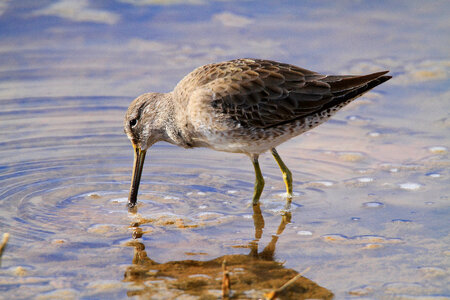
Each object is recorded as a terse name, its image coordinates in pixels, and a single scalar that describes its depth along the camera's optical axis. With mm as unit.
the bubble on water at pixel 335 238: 10070
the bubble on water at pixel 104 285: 8617
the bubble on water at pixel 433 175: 12125
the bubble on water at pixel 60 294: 8406
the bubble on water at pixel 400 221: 10562
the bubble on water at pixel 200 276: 8937
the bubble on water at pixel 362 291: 8516
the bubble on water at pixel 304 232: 10374
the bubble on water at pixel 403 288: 8594
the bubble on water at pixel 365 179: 12094
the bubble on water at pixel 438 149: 12994
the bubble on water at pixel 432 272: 8937
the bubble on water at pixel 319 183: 12070
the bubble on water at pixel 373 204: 11164
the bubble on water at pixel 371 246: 9789
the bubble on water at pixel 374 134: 13799
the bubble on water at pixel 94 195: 11711
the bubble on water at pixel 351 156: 12969
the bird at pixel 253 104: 11133
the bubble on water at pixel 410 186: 11734
